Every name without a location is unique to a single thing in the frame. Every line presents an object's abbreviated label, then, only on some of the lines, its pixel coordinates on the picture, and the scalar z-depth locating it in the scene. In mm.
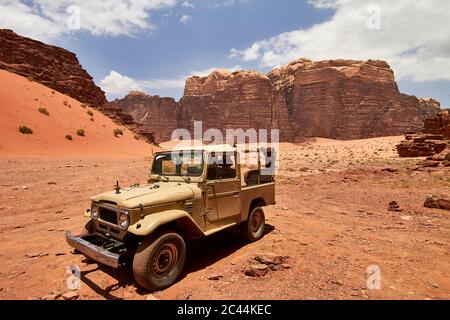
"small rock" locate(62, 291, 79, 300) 4176
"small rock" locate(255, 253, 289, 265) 5260
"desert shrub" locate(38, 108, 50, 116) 30334
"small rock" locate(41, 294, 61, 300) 4133
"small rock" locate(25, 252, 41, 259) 5622
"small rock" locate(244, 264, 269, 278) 4895
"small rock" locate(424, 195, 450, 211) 9227
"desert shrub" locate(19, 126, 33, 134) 24906
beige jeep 4324
